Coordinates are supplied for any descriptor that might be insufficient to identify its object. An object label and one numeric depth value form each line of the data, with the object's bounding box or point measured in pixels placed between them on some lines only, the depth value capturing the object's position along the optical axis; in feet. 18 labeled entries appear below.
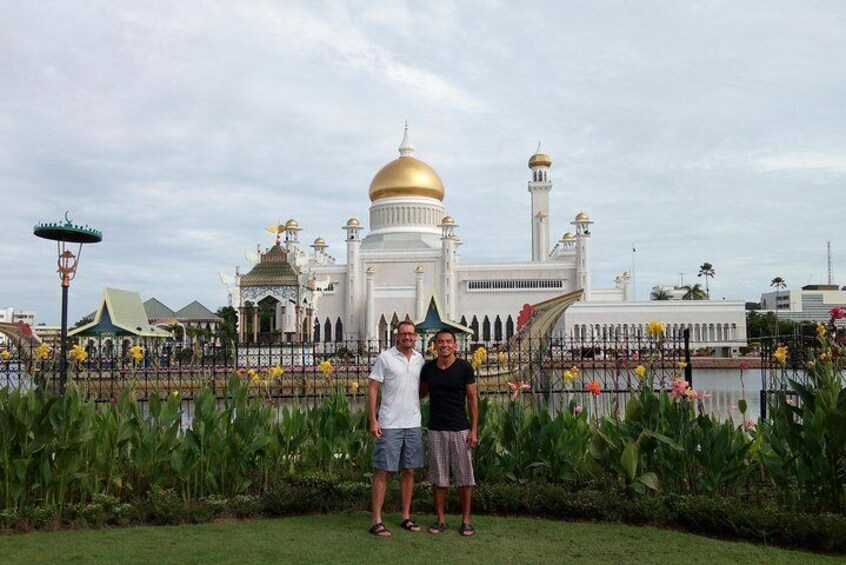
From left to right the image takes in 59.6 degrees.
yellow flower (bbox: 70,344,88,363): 25.20
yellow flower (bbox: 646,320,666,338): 21.73
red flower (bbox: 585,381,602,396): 21.29
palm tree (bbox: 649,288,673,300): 222.75
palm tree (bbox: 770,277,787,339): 268.33
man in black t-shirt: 17.21
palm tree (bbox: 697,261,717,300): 238.48
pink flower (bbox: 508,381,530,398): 21.33
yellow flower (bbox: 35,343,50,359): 25.11
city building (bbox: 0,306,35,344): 310.20
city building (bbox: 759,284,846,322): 264.72
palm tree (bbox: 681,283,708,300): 202.73
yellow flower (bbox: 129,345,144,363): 26.03
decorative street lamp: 32.09
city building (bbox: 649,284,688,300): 249.75
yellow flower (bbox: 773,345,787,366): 22.94
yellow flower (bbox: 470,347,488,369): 25.99
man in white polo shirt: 17.22
